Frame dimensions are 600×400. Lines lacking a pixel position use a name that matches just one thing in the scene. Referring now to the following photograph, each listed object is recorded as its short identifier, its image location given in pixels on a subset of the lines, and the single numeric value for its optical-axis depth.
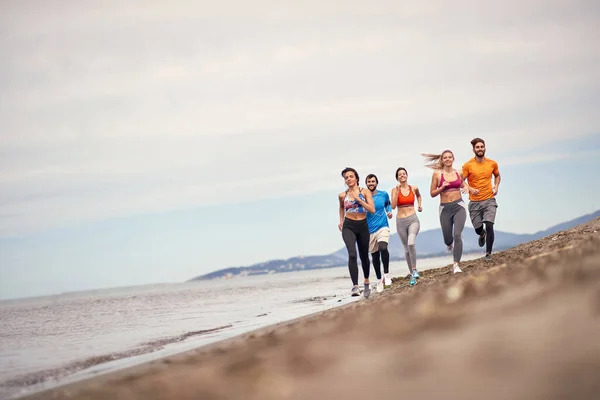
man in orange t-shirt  12.84
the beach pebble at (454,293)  5.15
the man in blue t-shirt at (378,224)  13.68
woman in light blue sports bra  11.93
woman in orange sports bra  13.45
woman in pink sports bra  12.02
